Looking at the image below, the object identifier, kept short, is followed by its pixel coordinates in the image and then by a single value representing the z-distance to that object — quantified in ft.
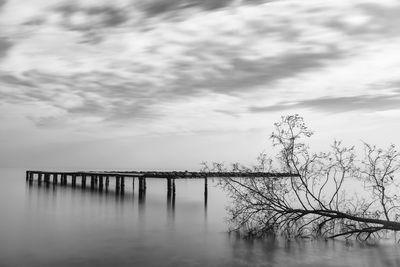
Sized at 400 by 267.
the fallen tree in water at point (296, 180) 49.55
